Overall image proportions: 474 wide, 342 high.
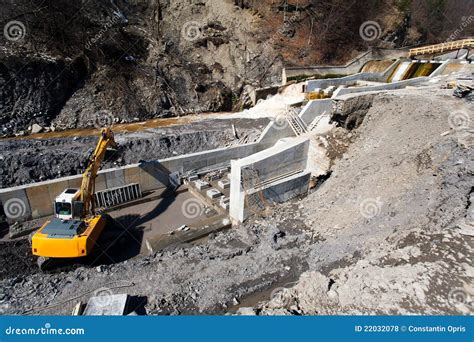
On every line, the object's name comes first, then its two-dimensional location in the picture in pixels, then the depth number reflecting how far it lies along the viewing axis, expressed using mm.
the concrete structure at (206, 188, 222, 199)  12367
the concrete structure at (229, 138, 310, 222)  10305
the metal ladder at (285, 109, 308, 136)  15383
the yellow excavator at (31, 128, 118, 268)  7906
